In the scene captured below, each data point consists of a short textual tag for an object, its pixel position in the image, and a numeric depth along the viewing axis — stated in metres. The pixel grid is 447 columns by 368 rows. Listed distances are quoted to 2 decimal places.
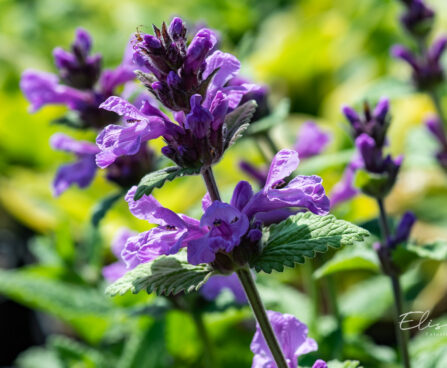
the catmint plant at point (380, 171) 0.69
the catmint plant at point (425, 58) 0.82
